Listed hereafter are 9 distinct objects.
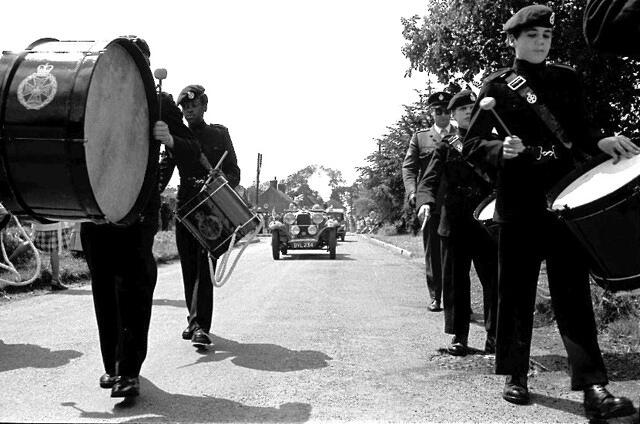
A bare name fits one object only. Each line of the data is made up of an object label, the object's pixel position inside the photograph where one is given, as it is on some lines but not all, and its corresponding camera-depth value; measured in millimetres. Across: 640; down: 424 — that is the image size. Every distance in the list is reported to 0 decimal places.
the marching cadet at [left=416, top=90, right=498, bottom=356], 5020
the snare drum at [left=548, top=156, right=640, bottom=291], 3002
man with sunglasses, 6844
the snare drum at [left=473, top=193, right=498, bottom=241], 4121
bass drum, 3094
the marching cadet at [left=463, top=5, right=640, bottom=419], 3545
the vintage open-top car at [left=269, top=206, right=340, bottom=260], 18375
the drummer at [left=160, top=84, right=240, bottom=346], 5324
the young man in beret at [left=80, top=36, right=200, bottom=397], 3846
